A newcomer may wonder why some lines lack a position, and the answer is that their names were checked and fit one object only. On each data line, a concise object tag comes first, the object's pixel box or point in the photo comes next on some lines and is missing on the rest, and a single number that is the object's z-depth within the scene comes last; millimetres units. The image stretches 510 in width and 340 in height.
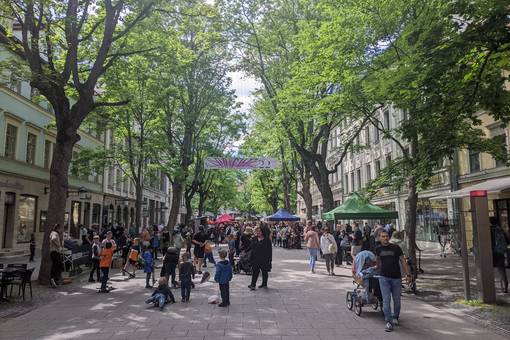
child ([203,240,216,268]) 16714
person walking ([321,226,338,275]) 15055
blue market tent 30620
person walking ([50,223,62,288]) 12898
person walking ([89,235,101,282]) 13289
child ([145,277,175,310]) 9406
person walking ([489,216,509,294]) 11045
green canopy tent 17953
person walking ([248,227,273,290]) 12070
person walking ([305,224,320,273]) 15516
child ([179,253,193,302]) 10172
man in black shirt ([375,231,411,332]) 7766
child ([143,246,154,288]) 12414
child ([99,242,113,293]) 11969
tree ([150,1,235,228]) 24828
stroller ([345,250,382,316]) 8570
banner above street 22641
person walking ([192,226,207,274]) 15734
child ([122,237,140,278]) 14250
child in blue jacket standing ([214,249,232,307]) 9594
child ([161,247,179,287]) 11336
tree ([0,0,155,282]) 12992
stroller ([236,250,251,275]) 15656
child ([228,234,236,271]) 16556
